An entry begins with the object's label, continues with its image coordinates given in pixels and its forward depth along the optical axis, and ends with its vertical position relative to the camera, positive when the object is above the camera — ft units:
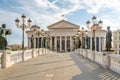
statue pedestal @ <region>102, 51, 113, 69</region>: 17.73 -4.35
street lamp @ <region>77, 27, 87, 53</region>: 52.27 +4.84
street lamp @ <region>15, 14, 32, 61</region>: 30.17 +5.91
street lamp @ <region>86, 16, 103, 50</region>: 28.64 +6.46
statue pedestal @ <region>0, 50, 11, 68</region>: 18.52 -4.29
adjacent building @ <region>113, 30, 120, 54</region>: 172.04 +1.55
